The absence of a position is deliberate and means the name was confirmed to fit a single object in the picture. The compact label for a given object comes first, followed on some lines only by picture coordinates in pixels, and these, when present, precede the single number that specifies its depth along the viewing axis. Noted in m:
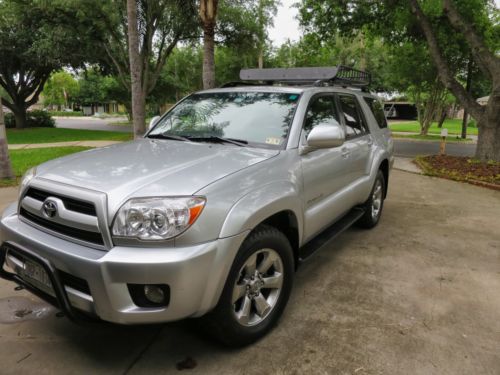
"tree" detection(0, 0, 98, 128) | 14.74
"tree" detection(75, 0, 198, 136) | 11.14
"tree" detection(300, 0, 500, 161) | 9.92
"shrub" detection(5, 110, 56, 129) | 24.59
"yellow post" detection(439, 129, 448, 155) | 11.60
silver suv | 2.14
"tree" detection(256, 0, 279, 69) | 17.32
